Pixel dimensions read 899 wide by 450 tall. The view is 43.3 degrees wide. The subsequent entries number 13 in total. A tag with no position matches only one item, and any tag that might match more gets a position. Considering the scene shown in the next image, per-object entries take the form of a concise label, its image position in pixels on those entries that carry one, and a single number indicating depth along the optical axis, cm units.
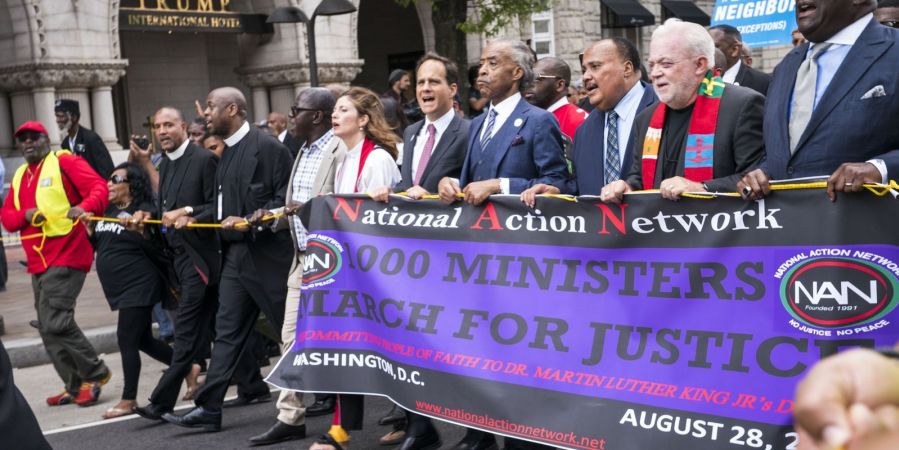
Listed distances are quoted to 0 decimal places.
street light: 1320
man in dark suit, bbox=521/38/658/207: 570
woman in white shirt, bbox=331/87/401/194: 641
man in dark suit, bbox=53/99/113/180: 1252
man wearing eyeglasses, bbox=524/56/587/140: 760
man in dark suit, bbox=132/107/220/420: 729
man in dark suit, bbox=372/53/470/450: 628
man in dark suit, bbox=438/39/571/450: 569
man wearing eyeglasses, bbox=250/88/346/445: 662
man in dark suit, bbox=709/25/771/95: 844
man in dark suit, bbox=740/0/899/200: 422
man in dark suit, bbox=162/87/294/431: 693
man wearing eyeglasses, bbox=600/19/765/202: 485
